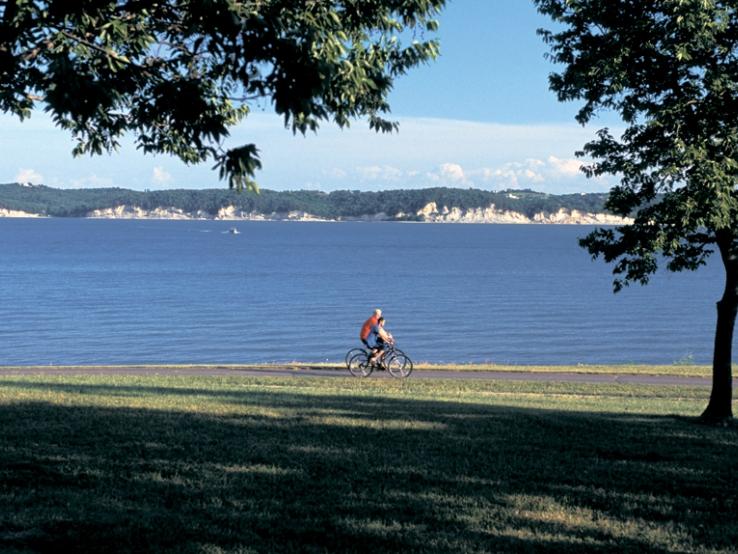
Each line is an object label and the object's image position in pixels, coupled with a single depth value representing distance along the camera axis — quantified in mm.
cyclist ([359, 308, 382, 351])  28156
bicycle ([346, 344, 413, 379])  29031
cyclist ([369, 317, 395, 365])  28750
